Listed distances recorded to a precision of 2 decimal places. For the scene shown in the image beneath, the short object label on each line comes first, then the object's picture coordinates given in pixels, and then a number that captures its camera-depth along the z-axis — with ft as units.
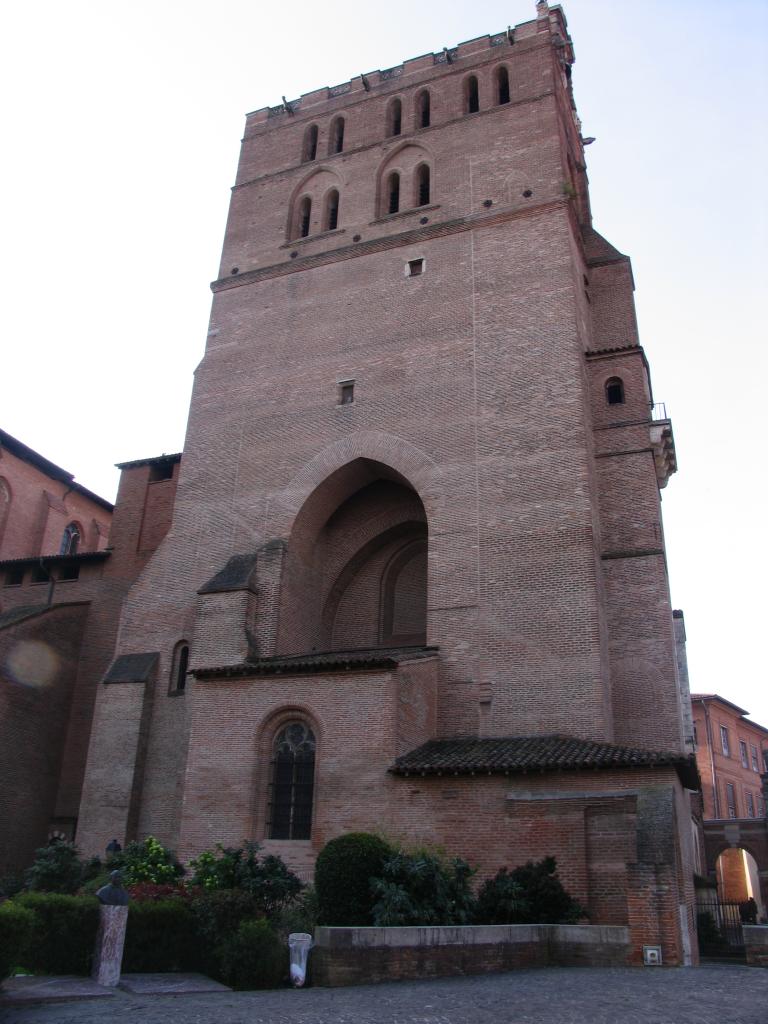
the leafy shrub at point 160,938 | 36.70
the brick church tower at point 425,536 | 50.24
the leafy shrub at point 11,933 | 26.86
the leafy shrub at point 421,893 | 38.17
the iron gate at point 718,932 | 67.00
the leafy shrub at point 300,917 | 38.60
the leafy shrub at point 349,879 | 38.88
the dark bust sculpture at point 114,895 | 34.63
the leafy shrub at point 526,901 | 40.78
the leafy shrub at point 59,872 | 54.75
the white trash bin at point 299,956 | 34.60
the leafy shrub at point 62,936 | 34.19
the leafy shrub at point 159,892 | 40.19
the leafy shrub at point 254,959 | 35.40
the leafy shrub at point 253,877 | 42.70
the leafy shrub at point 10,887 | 59.36
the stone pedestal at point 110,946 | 33.37
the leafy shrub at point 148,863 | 50.21
